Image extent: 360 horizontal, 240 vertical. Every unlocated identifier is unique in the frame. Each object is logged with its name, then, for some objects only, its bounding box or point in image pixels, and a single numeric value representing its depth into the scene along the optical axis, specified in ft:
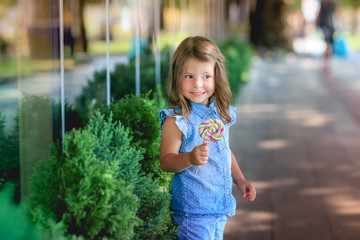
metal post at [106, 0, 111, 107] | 13.76
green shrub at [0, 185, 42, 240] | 7.35
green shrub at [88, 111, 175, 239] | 9.23
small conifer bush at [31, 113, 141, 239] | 8.00
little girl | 9.78
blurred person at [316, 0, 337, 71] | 66.95
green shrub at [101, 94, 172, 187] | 11.19
